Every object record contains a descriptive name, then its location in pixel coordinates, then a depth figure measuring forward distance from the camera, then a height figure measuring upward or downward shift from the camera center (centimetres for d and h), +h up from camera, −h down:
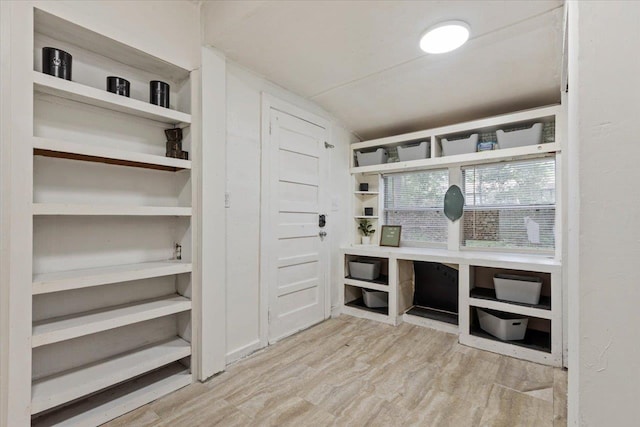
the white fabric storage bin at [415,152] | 326 +71
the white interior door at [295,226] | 270 -14
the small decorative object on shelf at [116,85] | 178 +79
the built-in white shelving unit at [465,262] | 242 -46
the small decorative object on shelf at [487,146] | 289 +68
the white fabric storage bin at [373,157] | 361 +71
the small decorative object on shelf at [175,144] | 210 +50
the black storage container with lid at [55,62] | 156 +82
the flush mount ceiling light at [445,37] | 194 +124
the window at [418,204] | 344 +11
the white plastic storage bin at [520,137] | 261 +71
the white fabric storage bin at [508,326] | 253 -100
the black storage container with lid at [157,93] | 199 +83
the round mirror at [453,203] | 321 +11
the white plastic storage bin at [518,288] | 246 -66
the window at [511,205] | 281 +9
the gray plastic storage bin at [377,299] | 343 -103
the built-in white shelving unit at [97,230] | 143 -12
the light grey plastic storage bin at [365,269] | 345 -69
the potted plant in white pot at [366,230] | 382 -23
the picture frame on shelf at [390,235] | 359 -28
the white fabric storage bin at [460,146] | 294 +71
